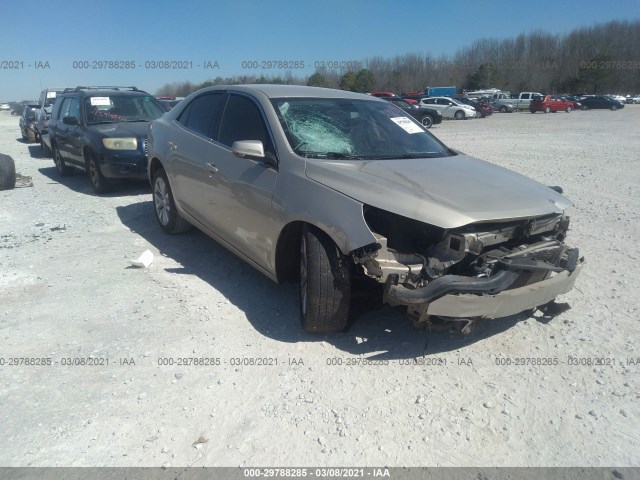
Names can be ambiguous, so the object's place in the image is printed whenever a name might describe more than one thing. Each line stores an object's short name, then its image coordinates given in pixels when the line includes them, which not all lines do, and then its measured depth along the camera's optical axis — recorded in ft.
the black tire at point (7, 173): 29.50
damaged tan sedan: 10.44
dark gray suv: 27.07
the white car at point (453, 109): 123.24
